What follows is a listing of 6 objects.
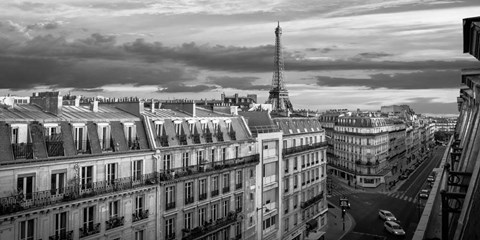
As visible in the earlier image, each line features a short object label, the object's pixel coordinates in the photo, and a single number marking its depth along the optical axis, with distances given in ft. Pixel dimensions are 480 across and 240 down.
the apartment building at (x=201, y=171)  124.16
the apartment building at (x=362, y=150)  367.25
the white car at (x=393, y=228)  214.07
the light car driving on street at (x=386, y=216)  239.40
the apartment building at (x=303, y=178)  193.06
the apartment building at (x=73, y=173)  87.35
